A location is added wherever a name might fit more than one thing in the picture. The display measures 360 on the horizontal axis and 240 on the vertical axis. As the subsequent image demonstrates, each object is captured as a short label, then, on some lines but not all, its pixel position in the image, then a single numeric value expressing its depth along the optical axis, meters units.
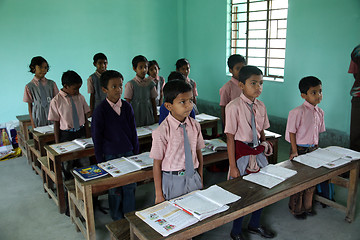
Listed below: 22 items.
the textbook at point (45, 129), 3.57
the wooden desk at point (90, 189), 2.27
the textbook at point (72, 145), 2.89
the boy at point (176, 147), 1.97
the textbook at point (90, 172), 2.33
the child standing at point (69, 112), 3.14
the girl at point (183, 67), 4.29
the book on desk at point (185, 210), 1.63
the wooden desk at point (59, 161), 2.84
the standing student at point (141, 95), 3.88
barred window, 5.22
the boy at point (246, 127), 2.27
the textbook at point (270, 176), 2.10
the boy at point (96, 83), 4.38
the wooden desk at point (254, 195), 1.62
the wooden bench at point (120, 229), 2.03
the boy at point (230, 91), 3.44
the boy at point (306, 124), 2.67
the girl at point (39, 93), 4.02
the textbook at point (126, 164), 2.38
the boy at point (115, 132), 2.55
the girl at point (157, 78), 4.74
